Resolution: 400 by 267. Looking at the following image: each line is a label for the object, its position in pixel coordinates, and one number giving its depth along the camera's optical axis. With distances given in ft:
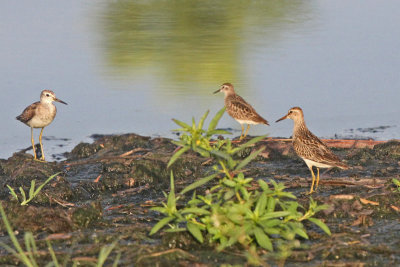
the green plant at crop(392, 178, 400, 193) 46.57
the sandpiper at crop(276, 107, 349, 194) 54.29
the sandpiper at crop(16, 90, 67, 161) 70.23
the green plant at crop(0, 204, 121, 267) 33.42
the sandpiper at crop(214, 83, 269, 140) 74.13
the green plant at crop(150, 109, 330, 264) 37.88
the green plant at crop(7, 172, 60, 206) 47.01
